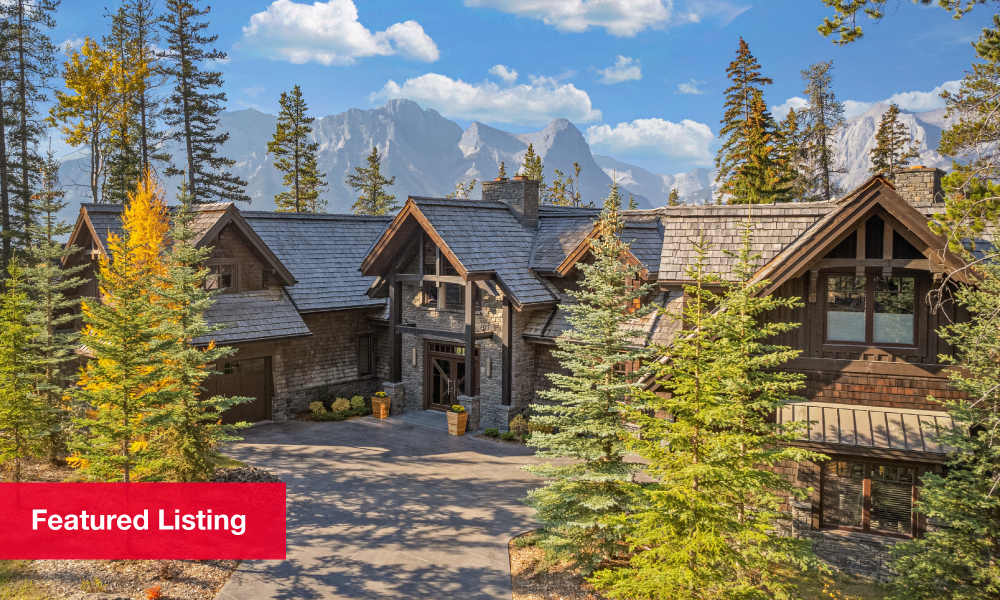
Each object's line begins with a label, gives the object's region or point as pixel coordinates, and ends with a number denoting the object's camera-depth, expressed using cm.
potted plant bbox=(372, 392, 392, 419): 2339
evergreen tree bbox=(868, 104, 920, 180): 3906
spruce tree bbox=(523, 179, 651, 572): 1125
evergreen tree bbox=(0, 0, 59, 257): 3266
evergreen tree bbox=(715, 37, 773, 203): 3984
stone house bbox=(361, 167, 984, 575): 1192
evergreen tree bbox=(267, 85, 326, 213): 4712
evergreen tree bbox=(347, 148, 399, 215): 5581
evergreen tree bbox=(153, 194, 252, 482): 1270
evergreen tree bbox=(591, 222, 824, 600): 883
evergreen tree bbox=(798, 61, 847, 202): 4528
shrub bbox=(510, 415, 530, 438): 2086
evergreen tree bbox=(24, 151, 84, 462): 1678
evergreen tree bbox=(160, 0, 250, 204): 4066
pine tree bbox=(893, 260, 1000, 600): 975
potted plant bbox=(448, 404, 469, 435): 2120
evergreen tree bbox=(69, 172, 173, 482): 1166
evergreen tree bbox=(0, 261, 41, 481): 1411
